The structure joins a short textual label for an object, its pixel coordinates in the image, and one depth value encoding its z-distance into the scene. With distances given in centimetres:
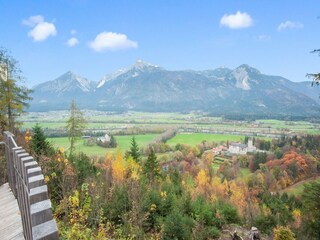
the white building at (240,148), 8588
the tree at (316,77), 966
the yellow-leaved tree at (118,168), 2347
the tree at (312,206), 1012
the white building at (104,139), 7899
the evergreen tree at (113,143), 7656
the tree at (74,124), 2903
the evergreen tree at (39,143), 1647
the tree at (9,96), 2194
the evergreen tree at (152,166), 2881
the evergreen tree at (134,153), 3356
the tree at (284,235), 1105
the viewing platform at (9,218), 402
